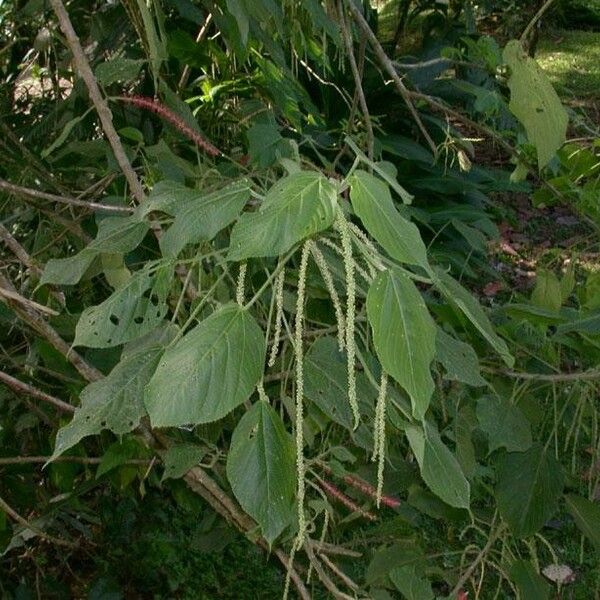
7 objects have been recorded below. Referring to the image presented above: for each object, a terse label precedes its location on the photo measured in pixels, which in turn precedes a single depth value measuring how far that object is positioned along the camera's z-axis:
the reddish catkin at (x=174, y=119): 1.27
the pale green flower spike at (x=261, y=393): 0.81
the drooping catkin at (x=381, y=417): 0.78
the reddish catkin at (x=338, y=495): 1.17
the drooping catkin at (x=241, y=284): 0.80
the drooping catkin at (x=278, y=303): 0.80
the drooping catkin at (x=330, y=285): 0.79
